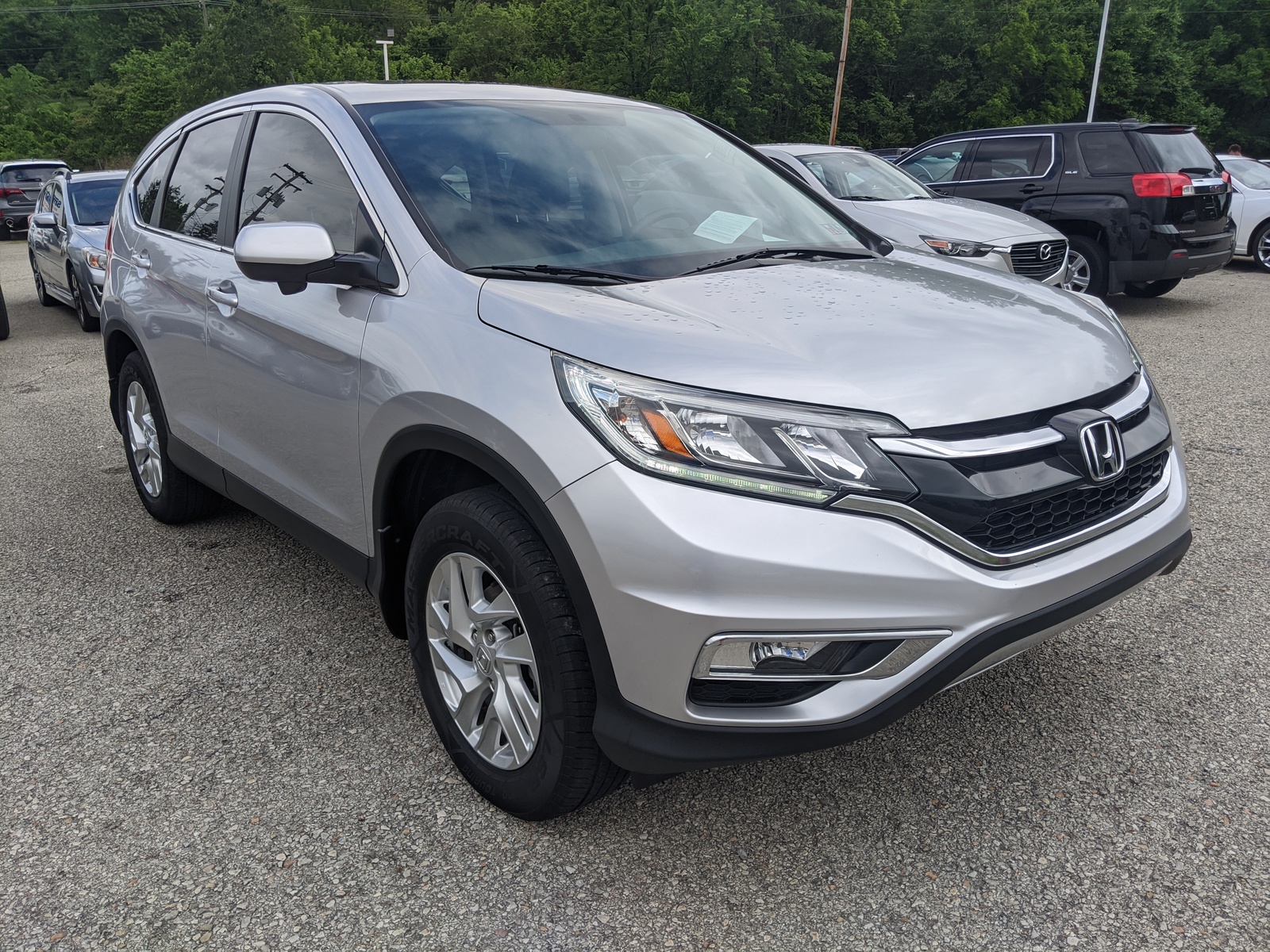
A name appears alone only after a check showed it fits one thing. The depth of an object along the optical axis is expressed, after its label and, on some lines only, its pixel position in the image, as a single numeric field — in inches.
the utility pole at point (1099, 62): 1405.0
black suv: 368.8
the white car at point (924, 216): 317.7
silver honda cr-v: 79.2
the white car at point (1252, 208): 519.8
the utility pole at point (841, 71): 1498.2
